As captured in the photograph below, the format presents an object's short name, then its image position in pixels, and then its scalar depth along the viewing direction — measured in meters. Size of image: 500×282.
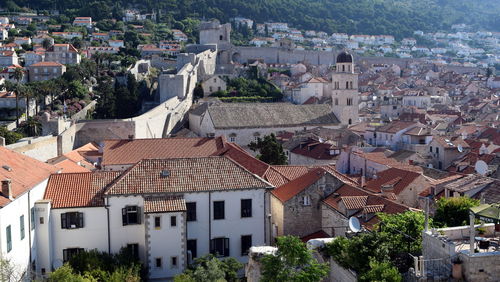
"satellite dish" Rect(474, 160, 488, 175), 28.48
